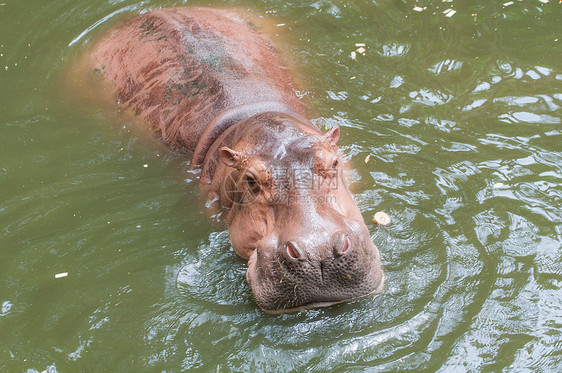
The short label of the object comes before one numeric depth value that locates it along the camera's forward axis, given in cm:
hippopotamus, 421
